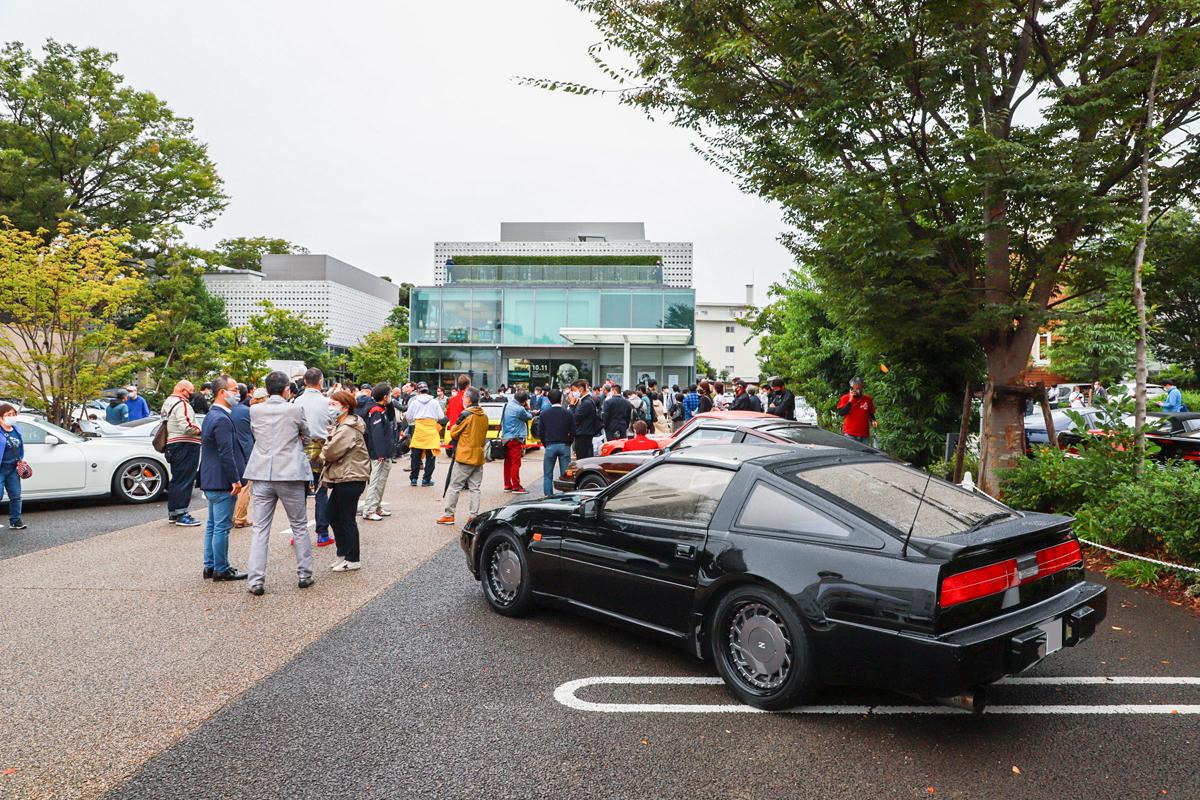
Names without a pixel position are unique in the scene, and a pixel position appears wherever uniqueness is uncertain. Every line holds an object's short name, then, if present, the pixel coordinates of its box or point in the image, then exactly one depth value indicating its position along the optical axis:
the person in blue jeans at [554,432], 11.06
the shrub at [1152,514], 5.88
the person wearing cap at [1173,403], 16.88
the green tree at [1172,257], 8.06
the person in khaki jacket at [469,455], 8.87
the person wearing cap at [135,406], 16.67
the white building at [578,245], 64.77
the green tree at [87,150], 33.38
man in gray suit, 6.04
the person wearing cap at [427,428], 12.25
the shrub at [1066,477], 7.18
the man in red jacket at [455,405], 10.99
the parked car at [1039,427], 16.11
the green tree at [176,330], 30.77
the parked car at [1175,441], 10.38
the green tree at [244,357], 24.19
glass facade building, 41.19
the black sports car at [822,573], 3.28
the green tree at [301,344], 43.03
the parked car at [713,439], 9.01
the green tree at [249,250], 74.81
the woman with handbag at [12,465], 8.66
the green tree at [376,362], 48.03
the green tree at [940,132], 7.57
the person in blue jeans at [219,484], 6.42
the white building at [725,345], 88.06
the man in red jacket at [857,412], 12.39
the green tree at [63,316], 14.66
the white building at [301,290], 69.75
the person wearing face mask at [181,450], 8.67
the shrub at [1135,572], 6.00
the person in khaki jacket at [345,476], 6.64
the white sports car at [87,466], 9.94
